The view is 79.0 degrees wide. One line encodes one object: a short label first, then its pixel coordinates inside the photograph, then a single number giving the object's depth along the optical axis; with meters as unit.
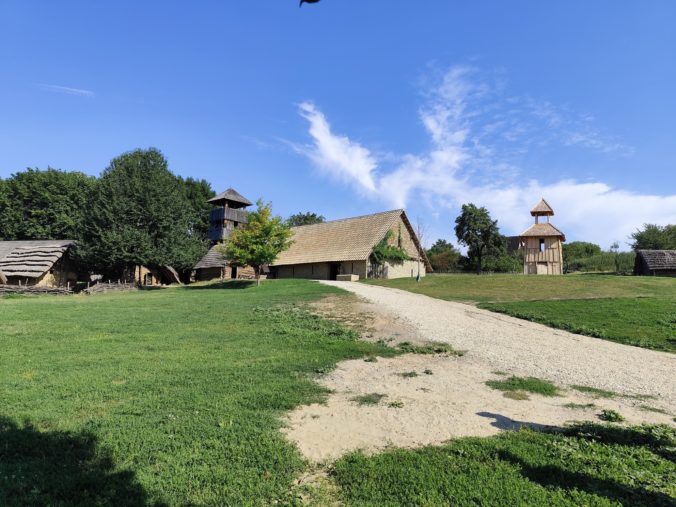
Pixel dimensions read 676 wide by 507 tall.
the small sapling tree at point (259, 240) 31.03
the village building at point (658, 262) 36.97
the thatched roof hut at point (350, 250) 36.47
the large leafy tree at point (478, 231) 57.34
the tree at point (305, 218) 84.44
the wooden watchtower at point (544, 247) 42.12
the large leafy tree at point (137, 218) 35.32
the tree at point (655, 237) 53.78
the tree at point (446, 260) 64.62
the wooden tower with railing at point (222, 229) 45.97
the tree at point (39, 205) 48.78
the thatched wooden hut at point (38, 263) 34.59
